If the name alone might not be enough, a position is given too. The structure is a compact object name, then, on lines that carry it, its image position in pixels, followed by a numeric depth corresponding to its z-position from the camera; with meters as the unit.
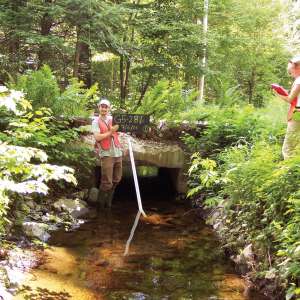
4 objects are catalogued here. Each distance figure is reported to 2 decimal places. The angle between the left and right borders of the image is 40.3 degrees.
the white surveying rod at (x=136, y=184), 7.95
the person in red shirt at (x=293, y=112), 5.55
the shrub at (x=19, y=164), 3.50
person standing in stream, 7.84
